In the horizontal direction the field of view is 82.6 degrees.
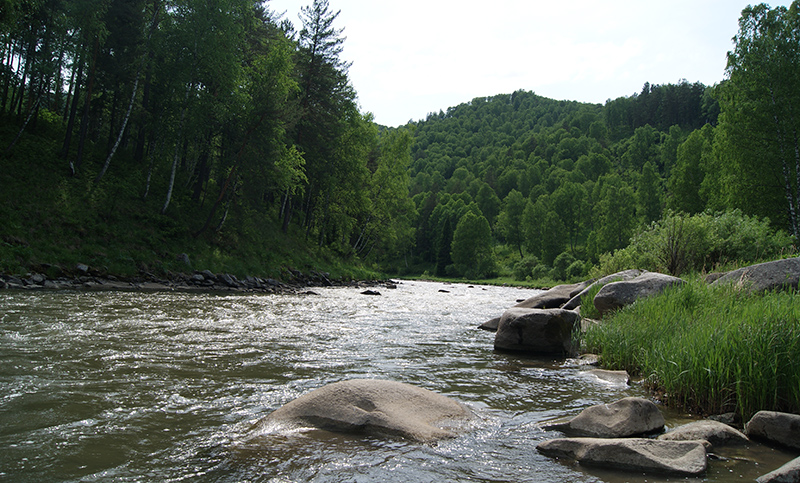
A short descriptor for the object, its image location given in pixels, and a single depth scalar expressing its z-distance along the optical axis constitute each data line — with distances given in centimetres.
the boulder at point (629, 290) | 1243
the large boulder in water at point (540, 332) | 1076
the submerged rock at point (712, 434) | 480
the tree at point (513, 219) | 9638
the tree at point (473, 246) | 8136
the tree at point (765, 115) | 2528
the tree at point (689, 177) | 4712
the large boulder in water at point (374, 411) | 516
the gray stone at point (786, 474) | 353
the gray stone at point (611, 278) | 1638
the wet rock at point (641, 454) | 414
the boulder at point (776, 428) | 472
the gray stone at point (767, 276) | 974
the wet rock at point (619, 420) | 509
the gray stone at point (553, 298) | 1820
